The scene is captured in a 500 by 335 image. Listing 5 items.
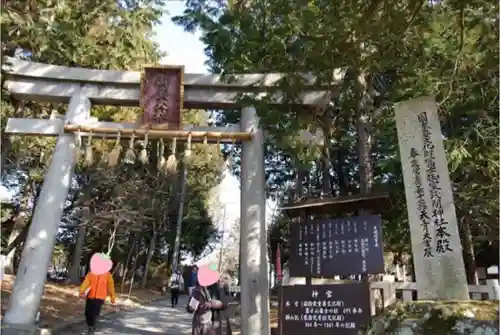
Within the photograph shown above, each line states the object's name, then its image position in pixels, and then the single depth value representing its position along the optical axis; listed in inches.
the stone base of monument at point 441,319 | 121.2
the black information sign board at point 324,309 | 222.1
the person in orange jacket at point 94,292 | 284.2
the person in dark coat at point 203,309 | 220.8
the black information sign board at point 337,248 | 232.2
